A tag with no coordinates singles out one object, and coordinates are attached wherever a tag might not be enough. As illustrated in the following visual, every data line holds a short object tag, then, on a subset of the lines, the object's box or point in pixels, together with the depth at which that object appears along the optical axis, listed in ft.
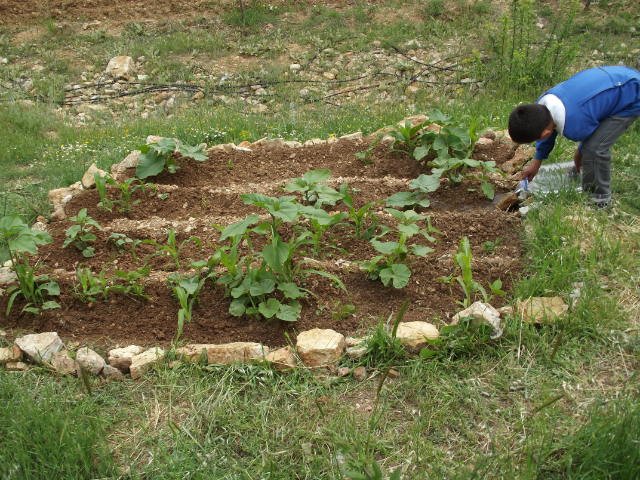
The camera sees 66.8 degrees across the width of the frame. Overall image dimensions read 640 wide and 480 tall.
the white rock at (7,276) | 10.46
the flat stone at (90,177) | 14.08
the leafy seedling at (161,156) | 13.87
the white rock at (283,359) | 8.22
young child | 10.99
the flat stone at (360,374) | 8.09
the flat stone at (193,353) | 8.38
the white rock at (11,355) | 8.53
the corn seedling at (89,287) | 9.78
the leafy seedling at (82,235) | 11.10
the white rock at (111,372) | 8.35
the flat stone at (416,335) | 8.32
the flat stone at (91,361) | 8.28
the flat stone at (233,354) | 8.38
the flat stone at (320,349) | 8.28
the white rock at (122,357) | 8.46
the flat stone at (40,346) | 8.49
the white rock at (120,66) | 30.19
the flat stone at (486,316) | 8.24
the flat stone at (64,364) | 8.39
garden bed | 9.27
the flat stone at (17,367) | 8.45
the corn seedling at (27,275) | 9.07
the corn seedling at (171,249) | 10.43
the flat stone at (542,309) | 8.39
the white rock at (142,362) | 8.30
